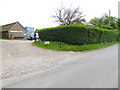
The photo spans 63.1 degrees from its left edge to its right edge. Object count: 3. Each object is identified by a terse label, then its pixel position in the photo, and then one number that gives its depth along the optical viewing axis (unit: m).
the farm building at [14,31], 35.93
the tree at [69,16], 30.27
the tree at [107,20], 40.20
